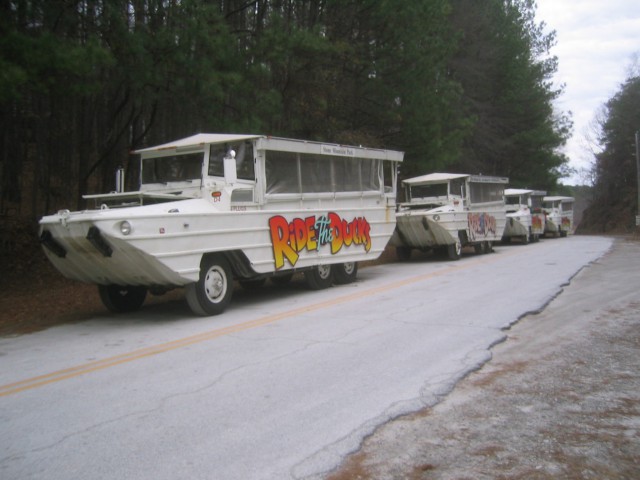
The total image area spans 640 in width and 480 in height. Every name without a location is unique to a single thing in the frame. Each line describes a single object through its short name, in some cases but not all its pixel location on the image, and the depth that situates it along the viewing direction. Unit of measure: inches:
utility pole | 1498.5
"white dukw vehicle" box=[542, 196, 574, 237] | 1278.3
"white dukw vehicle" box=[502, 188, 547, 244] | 1044.5
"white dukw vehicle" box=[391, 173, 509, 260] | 700.0
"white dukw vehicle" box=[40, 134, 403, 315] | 333.7
